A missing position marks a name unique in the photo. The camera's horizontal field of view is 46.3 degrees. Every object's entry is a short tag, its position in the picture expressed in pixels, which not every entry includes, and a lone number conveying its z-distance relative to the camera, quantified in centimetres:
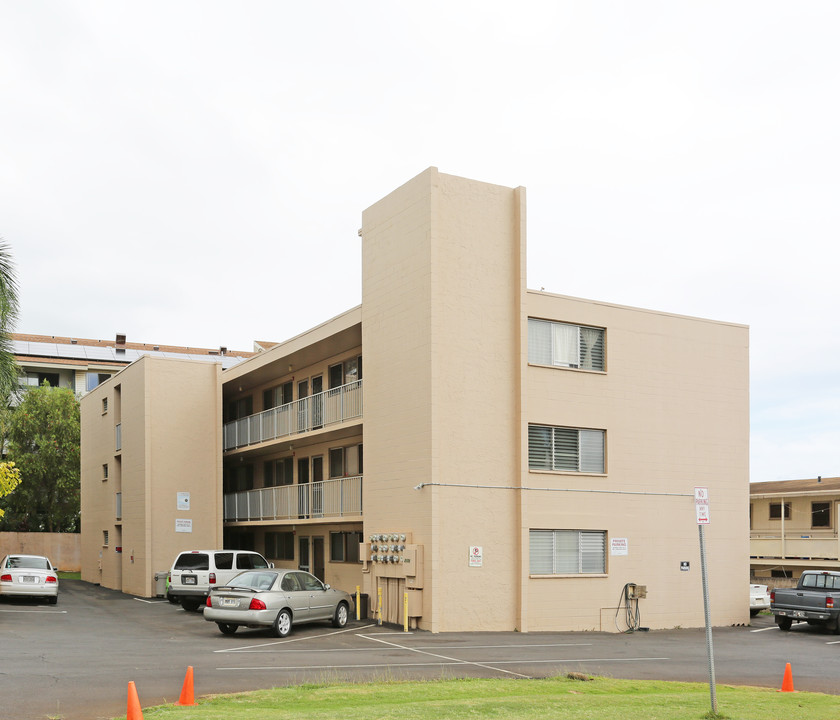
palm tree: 2417
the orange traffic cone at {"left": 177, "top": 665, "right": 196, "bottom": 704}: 1205
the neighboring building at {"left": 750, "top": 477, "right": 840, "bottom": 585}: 4309
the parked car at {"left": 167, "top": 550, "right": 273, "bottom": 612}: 2847
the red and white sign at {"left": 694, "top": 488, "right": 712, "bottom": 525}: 1193
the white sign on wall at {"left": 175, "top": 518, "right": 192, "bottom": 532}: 3631
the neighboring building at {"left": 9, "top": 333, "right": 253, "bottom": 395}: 7088
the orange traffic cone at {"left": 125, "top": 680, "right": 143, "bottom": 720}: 1005
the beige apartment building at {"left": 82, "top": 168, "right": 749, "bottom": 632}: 2416
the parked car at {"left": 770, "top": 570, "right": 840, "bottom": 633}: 2684
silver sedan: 2088
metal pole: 1120
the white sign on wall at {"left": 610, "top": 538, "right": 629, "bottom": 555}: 2667
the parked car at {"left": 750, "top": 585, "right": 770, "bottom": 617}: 3212
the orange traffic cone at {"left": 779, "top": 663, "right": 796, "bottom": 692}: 1471
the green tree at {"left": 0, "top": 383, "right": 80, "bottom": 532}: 5438
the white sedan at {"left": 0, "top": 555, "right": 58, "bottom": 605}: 3011
